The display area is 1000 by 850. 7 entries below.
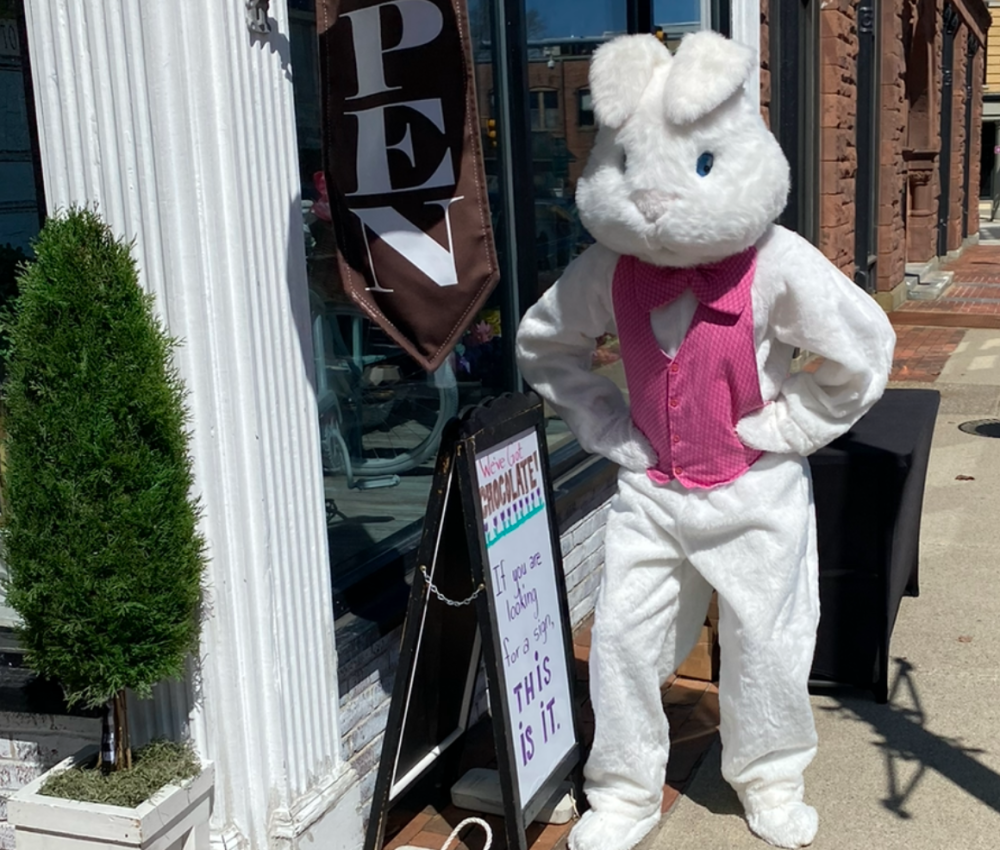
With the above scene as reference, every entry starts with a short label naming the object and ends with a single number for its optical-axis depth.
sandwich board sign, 3.09
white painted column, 2.66
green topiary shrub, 2.51
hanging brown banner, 2.77
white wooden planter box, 2.62
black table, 4.01
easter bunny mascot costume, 2.96
